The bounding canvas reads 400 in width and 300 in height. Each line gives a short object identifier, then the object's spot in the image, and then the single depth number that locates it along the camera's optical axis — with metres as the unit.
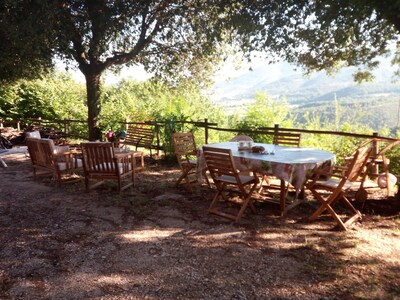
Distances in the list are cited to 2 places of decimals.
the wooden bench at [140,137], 7.50
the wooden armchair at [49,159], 5.19
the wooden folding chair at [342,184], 3.33
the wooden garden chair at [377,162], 4.15
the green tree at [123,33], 6.58
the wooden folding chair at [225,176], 3.62
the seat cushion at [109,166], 4.88
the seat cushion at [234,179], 3.84
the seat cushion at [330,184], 3.54
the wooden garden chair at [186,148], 5.01
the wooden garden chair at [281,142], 4.79
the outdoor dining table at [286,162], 3.43
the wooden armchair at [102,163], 4.74
